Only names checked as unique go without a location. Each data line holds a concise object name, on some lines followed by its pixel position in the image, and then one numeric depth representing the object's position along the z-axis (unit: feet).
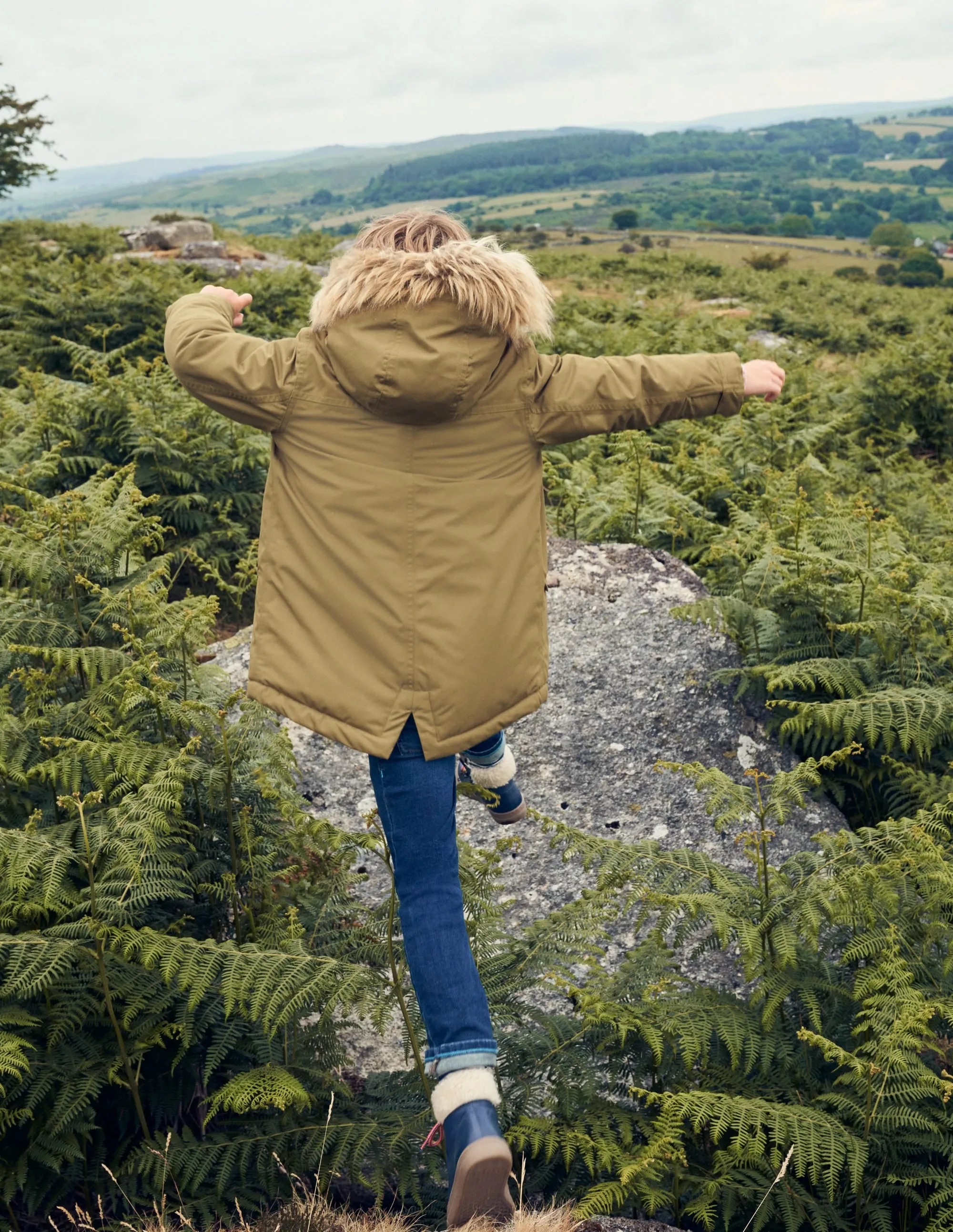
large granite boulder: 14.15
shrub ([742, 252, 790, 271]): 126.93
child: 8.14
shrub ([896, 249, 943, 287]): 147.64
